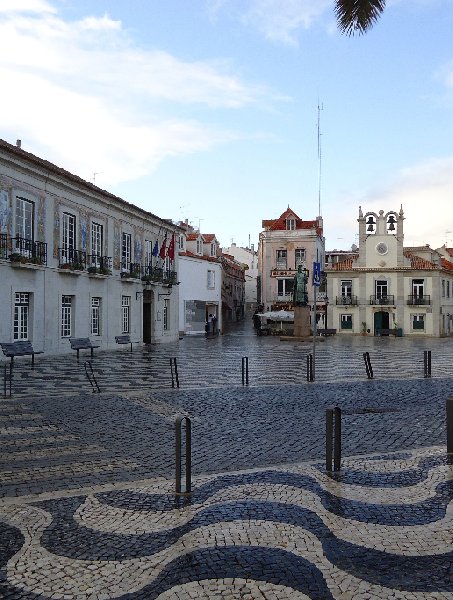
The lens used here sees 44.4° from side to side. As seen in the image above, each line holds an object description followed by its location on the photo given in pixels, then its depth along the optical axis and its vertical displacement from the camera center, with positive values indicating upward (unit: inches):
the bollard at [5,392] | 487.8 -64.4
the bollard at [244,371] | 577.3 -54.4
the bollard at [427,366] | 655.3 -56.0
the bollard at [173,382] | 550.6 -61.4
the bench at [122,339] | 995.5 -33.9
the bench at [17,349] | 692.7 -35.8
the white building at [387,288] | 1802.4 +104.0
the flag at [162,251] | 1193.6 +149.7
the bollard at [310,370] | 605.2 -55.2
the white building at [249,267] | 3261.6 +315.9
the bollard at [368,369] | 638.5 -57.7
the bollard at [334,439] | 266.8 -58.2
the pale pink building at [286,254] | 2033.7 +241.4
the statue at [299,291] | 1440.7 +74.2
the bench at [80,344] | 836.0 -35.3
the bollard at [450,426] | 295.0 -57.2
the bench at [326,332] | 1589.1 -35.8
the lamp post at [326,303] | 1916.2 +55.1
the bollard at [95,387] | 516.3 -64.6
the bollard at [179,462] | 236.2 -60.8
